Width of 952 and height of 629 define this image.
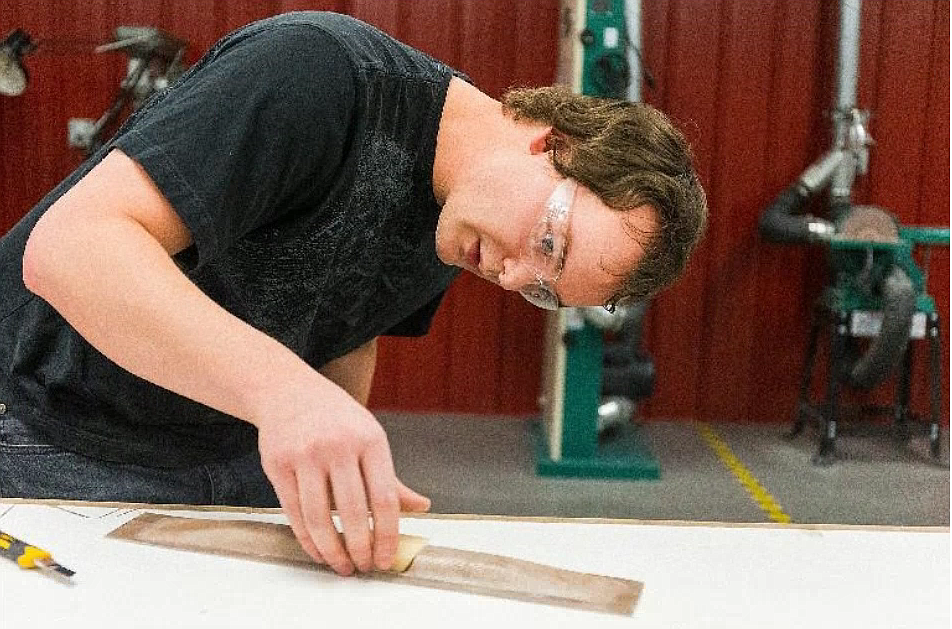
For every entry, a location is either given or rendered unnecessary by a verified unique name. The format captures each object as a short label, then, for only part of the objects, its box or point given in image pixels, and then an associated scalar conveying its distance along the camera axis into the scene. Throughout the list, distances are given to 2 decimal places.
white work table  0.83
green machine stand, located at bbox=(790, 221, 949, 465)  3.53
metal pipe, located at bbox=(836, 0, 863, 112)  3.77
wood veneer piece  0.88
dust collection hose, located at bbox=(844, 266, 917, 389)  3.39
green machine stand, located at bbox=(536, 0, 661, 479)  3.26
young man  0.81
